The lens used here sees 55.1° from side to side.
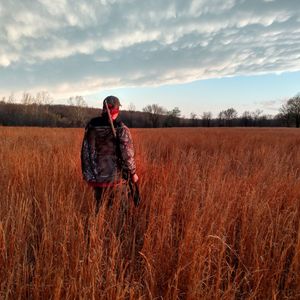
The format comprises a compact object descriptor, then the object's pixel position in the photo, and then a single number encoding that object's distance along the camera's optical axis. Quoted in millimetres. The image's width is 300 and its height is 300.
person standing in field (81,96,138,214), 3174
